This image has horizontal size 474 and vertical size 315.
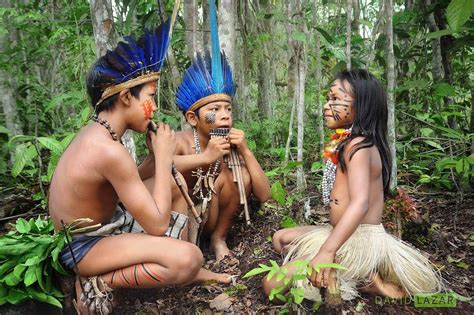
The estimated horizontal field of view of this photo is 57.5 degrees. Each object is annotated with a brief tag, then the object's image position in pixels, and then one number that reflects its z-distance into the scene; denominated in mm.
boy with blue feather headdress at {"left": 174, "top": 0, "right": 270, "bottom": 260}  2963
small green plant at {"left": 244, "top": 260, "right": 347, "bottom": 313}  1957
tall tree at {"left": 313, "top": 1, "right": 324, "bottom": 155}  3791
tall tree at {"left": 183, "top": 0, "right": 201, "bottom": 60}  3988
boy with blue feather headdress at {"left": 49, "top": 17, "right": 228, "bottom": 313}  2195
